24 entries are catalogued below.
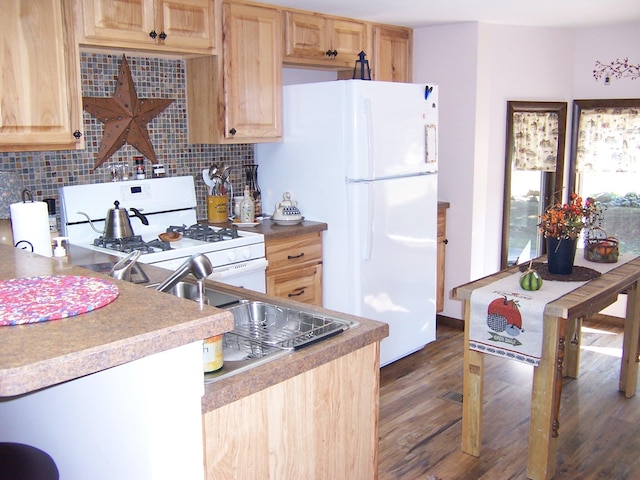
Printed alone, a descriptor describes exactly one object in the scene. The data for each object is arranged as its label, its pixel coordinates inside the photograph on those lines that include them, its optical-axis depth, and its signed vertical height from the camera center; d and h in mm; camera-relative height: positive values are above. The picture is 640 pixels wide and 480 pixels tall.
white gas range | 3039 -462
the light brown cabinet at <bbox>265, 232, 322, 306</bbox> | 3469 -694
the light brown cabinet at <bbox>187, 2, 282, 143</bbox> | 3395 +347
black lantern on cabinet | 3846 +466
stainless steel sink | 1503 -505
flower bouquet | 2811 -384
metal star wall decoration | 3295 +164
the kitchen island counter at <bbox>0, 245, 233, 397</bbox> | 960 -328
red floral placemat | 1170 -309
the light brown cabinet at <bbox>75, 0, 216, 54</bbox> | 2840 +581
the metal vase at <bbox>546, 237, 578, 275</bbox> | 2875 -506
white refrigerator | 3426 -233
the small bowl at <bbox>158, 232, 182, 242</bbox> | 3203 -467
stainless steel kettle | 3152 -396
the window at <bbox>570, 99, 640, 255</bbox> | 4586 -127
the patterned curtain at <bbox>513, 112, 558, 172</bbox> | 4668 +23
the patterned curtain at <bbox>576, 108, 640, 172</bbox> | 4570 +26
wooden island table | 2455 -915
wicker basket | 3186 -542
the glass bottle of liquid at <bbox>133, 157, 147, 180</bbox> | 3469 -124
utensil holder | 3738 -373
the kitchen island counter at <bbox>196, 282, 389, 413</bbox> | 1341 -514
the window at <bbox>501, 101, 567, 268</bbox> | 4629 -198
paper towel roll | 2141 -273
